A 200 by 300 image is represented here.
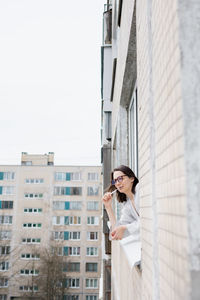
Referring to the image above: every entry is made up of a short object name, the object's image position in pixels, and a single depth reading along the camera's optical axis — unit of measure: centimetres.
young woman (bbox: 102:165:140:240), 274
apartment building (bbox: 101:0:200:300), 83
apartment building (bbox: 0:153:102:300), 3753
